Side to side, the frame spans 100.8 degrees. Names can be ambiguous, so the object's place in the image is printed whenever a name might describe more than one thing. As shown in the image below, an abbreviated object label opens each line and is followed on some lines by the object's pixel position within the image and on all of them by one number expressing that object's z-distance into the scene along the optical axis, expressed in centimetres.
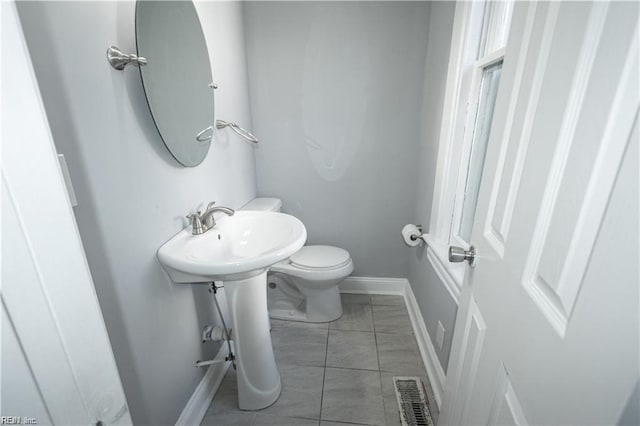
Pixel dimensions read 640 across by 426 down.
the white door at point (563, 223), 30
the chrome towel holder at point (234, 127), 140
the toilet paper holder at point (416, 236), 166
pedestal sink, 86
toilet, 172
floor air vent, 122
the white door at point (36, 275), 33
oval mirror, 88
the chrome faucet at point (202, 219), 107
